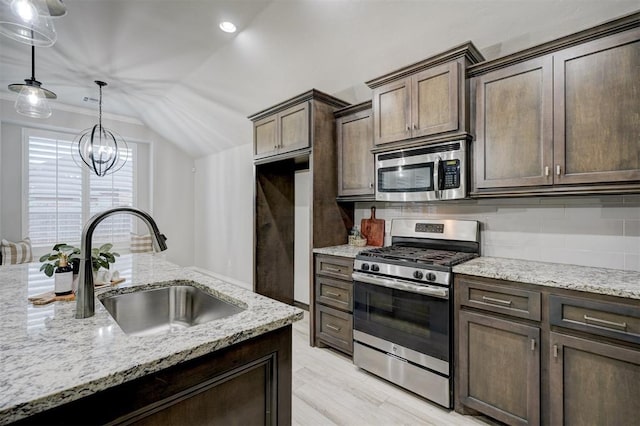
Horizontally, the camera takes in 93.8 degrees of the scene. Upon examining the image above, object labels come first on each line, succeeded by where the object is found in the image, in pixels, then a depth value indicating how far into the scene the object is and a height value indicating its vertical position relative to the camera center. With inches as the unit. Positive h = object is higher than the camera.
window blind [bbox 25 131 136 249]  187.5 +12.7
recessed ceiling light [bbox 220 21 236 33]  110.2 +70.0
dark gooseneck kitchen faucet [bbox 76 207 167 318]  40.6 -7.5
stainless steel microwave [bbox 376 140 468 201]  87.3 +13.1
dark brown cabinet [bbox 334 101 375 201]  113.7 +24.4
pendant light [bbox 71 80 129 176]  151.9 +39.8
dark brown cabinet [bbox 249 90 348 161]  116.7 +38.0
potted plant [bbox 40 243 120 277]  54.5 -8.5
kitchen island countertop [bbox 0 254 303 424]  25.7 -14.9
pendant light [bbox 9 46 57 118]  96.8 +38.1
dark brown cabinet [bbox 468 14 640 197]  66.2 +24.4
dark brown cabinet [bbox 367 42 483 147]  85.1 +35.7
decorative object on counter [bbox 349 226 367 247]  124.3 -10.4
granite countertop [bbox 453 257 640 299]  59.9 -14.0
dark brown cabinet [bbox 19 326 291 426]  27.8 -19.6
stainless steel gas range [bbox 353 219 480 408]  80.0 -27.6
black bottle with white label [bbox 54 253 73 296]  51.5 -11.3
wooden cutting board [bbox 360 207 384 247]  123.3 -6.7
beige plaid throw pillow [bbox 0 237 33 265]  154.4 -20.7
